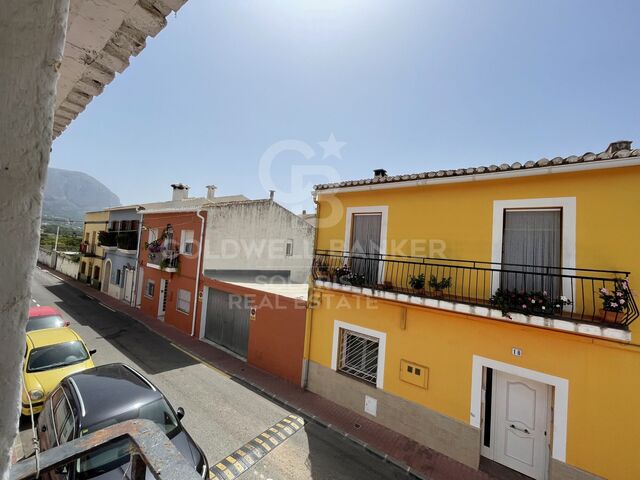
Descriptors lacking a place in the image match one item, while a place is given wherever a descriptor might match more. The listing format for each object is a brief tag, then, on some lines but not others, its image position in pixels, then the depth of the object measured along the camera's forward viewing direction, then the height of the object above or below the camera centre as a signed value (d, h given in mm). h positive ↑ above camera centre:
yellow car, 6977 -3044
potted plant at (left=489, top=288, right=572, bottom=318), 5773 -620
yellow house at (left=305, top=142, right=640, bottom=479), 5555 -972
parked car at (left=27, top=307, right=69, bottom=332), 10516 -2884
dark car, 4523 -2967
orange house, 15000 -1003
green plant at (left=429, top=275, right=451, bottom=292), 7148 -460
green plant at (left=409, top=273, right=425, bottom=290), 7454 -478
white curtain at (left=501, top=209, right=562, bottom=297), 6336 +466
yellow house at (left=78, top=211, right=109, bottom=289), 24422 -731
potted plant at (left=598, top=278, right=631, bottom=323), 5160 -397
